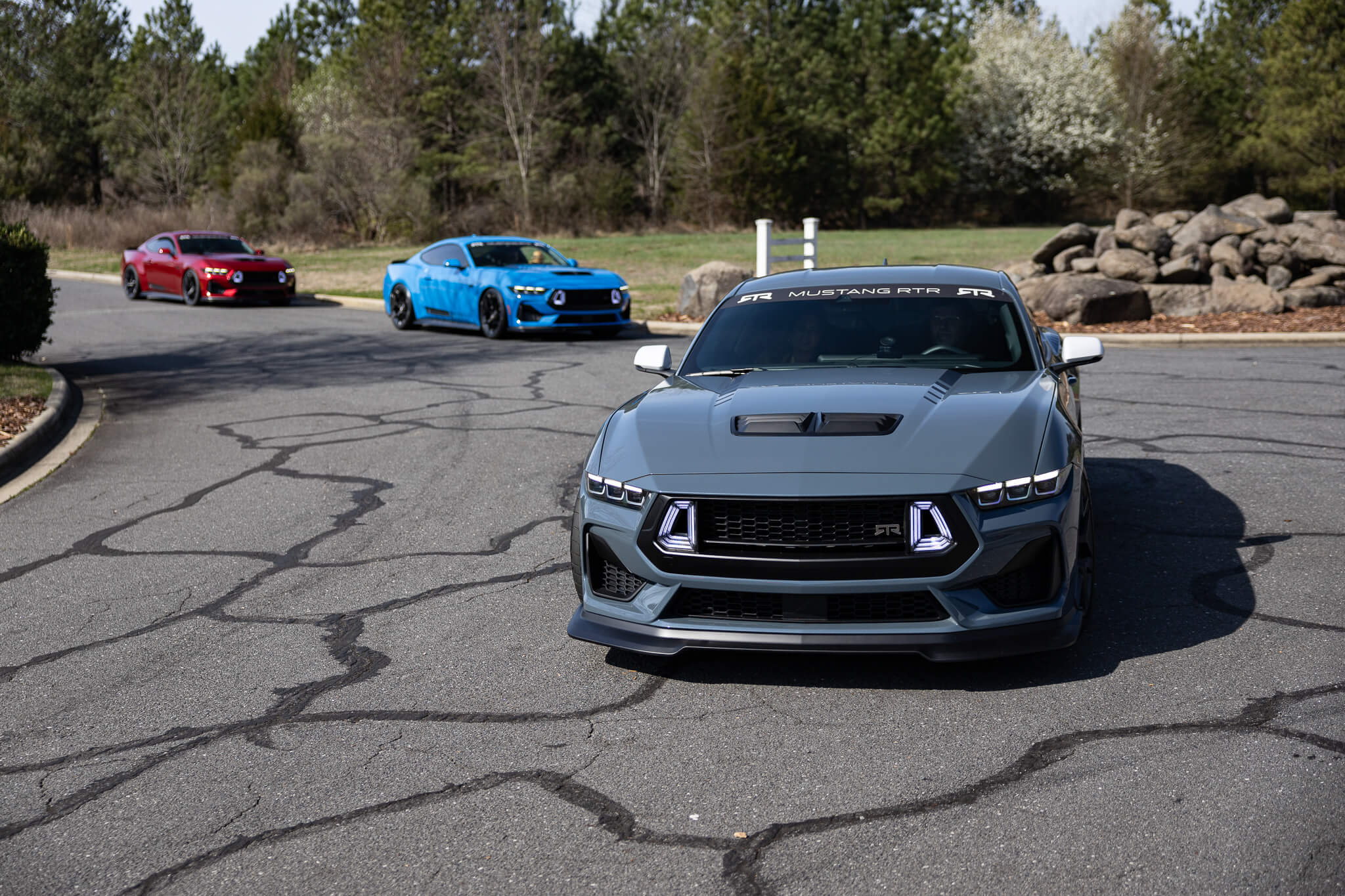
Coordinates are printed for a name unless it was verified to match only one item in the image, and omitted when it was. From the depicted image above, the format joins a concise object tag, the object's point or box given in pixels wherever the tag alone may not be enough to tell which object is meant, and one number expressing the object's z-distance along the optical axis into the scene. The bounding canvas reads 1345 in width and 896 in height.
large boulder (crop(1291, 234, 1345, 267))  19.48
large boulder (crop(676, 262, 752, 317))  20.39
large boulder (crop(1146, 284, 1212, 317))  18.72
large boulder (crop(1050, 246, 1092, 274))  20.47
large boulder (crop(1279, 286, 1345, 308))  18.86
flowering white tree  63.88
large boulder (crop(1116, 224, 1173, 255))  20.12
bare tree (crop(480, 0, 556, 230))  54.50
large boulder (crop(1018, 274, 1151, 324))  18.34
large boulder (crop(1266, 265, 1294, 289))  19.56
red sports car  25.30
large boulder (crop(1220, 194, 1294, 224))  21.95
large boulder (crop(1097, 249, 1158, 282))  19.42
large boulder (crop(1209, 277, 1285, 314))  18.48
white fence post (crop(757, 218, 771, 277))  19.80
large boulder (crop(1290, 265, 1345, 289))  19.41
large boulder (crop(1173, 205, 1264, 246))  20.36
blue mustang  18.03
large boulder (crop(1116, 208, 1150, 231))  21.52
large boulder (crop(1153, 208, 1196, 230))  21.89
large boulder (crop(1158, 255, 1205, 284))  19.31
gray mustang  4.34
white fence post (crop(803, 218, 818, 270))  21.20
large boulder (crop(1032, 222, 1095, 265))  20.77
